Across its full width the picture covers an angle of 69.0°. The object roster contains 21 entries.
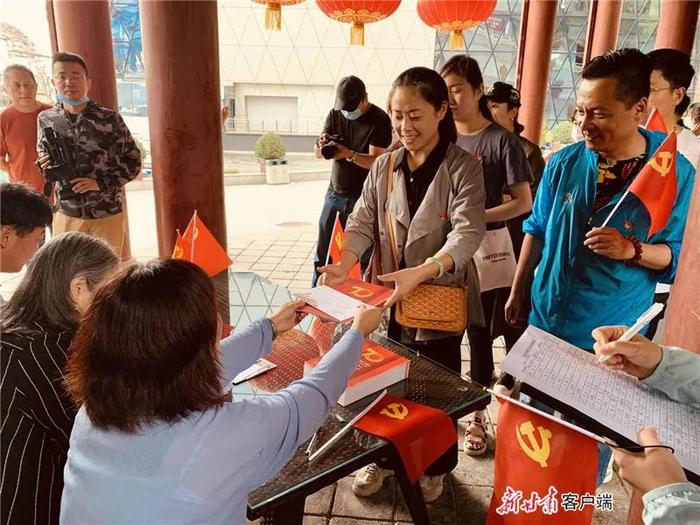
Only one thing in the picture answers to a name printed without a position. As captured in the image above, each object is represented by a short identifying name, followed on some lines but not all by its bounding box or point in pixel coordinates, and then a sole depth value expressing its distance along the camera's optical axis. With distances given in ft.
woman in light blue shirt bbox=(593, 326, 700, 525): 2.72
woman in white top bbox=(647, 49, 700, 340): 8.71
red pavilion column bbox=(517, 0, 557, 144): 22.68
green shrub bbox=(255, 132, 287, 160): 41.11
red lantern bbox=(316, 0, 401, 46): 16.34
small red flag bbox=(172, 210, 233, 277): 6.91
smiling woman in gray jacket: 5.64
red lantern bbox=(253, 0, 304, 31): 15.16
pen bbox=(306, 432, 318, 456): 3.85
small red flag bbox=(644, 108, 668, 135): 8.92
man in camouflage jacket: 10.27
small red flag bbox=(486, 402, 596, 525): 3.49
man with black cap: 11.23
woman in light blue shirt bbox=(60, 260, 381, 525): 2.94
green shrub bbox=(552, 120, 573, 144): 50.29
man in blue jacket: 5.07
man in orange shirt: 12.05
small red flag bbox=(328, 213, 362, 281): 6.74
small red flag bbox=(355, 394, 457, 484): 4.07
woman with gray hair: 3.87
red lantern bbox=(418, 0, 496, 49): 17.54
